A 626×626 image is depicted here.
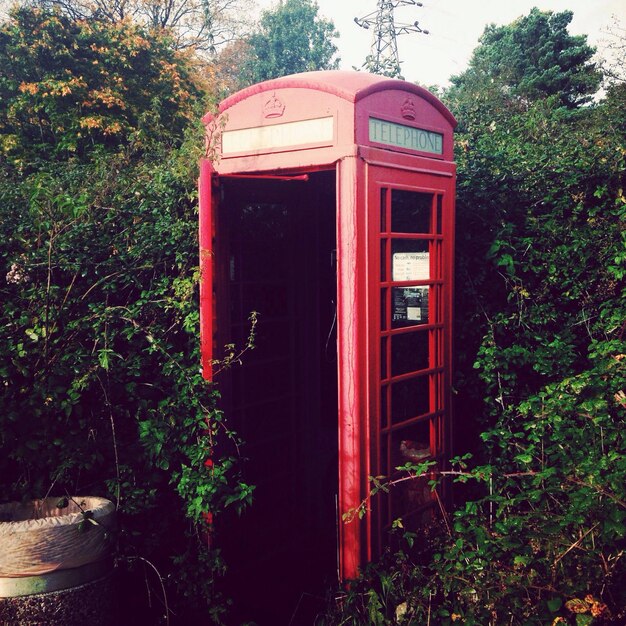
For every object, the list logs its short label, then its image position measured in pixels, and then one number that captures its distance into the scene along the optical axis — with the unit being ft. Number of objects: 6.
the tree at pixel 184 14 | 60.03
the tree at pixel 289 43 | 123.34
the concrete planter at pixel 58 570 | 10.18
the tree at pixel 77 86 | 31.58
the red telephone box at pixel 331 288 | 11.64
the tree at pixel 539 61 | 62.90
